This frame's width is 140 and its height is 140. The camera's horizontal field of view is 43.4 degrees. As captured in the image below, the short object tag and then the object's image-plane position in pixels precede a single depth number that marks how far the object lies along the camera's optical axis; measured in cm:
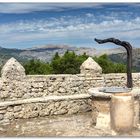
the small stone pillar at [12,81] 304
